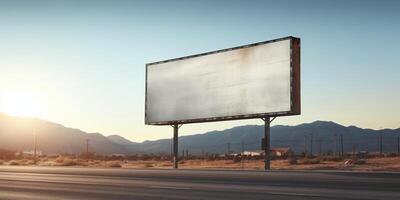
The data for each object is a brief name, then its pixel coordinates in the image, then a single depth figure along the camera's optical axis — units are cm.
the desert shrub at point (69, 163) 5064
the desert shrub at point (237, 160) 5906
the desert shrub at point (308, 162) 4967
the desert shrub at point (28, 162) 5800
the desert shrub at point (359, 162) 4527
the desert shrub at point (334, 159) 5634
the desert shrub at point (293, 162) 4851
